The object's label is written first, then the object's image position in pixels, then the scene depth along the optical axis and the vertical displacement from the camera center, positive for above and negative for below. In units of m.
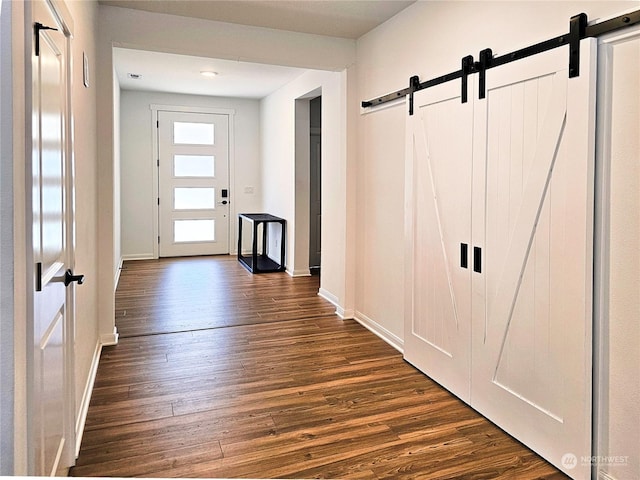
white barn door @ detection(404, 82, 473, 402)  2.77 -0.14
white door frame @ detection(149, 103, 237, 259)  7.63 +0.95
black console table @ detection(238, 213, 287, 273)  6.74 -0.58
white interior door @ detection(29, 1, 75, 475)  1.38 -0.16
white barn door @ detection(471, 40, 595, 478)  2.00 -0.19
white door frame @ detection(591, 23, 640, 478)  1.92 -0.16
